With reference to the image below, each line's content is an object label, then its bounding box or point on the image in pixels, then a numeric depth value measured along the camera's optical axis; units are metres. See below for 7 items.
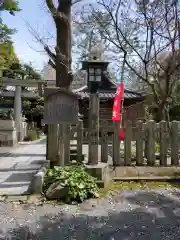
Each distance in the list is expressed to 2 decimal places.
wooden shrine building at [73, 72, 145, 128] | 20.12
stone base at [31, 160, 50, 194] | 5.72
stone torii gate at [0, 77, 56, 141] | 18.19
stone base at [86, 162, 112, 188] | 6.46
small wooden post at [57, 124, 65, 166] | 7.09
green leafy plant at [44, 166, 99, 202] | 5.50
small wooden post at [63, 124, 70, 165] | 7.46
